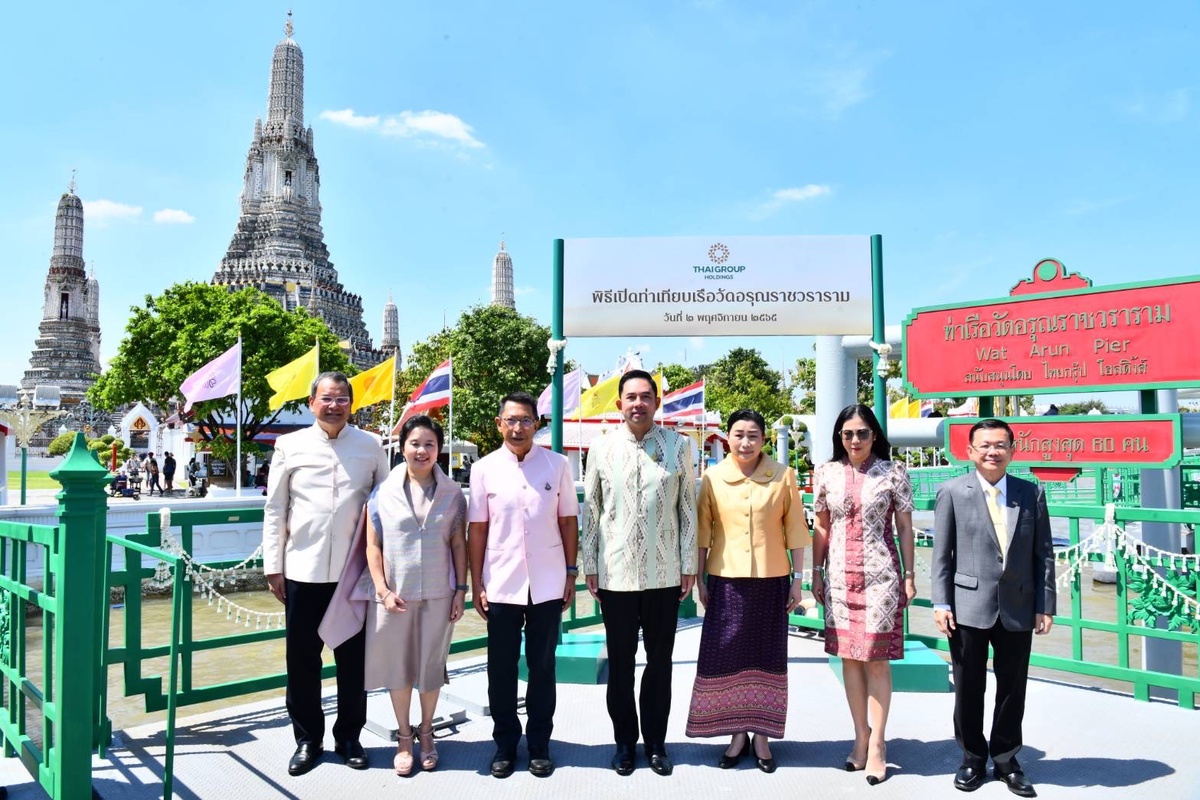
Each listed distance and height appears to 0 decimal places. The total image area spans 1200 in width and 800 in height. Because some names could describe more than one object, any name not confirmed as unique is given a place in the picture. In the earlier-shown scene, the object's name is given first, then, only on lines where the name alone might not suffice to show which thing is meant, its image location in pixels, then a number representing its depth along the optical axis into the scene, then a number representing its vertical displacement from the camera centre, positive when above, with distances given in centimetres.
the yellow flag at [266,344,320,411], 1474 +123
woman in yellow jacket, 342 -72
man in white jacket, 350 -46
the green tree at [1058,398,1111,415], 4131 +188
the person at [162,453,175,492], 2403 -88
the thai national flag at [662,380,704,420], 1995 +95
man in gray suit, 321 -63
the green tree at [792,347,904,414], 3378 +264
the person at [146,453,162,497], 2330 -100
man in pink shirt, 343 -56
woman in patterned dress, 333 -61
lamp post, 1838 +52
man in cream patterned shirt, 340 -51
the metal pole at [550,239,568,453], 516 +74
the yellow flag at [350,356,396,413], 1382 +104
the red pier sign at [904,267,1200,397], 454 +61
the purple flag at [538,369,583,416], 1755 +115
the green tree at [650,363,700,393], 4753 +387
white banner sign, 509 +102
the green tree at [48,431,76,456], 4170 -17
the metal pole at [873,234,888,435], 506 +90
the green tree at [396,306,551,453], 3222 +346
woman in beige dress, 341 -61
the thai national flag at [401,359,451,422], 1393 +93
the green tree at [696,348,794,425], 4200 +315
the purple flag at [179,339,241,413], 1465 +120
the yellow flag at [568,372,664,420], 1862 +100
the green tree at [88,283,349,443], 2545 +318
